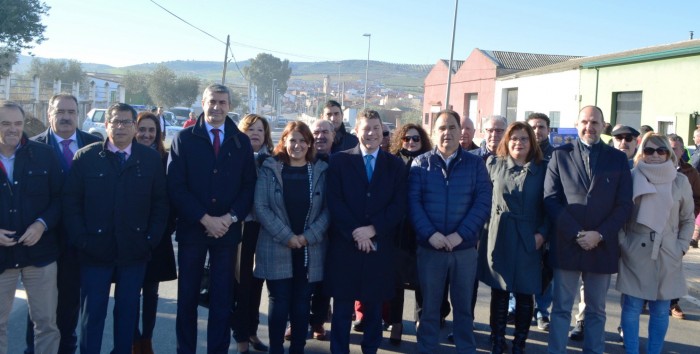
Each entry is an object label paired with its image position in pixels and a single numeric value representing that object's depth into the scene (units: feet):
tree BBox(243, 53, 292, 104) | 405.39
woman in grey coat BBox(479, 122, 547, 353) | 16.62
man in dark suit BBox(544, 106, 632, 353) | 16.08
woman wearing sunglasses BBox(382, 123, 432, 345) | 17.81
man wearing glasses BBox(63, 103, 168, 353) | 14.12
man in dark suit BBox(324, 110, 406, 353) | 16.05
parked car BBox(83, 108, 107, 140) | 87.50
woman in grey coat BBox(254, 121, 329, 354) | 15.98
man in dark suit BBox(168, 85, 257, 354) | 15.34
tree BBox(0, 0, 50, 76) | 72.59
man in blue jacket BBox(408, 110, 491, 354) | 16.20
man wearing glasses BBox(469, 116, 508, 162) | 20.53
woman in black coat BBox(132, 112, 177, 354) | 15.92
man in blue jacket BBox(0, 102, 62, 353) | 13.38
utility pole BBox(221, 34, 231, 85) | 129.49
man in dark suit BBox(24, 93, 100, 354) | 15.15
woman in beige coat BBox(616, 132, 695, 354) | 16.51
